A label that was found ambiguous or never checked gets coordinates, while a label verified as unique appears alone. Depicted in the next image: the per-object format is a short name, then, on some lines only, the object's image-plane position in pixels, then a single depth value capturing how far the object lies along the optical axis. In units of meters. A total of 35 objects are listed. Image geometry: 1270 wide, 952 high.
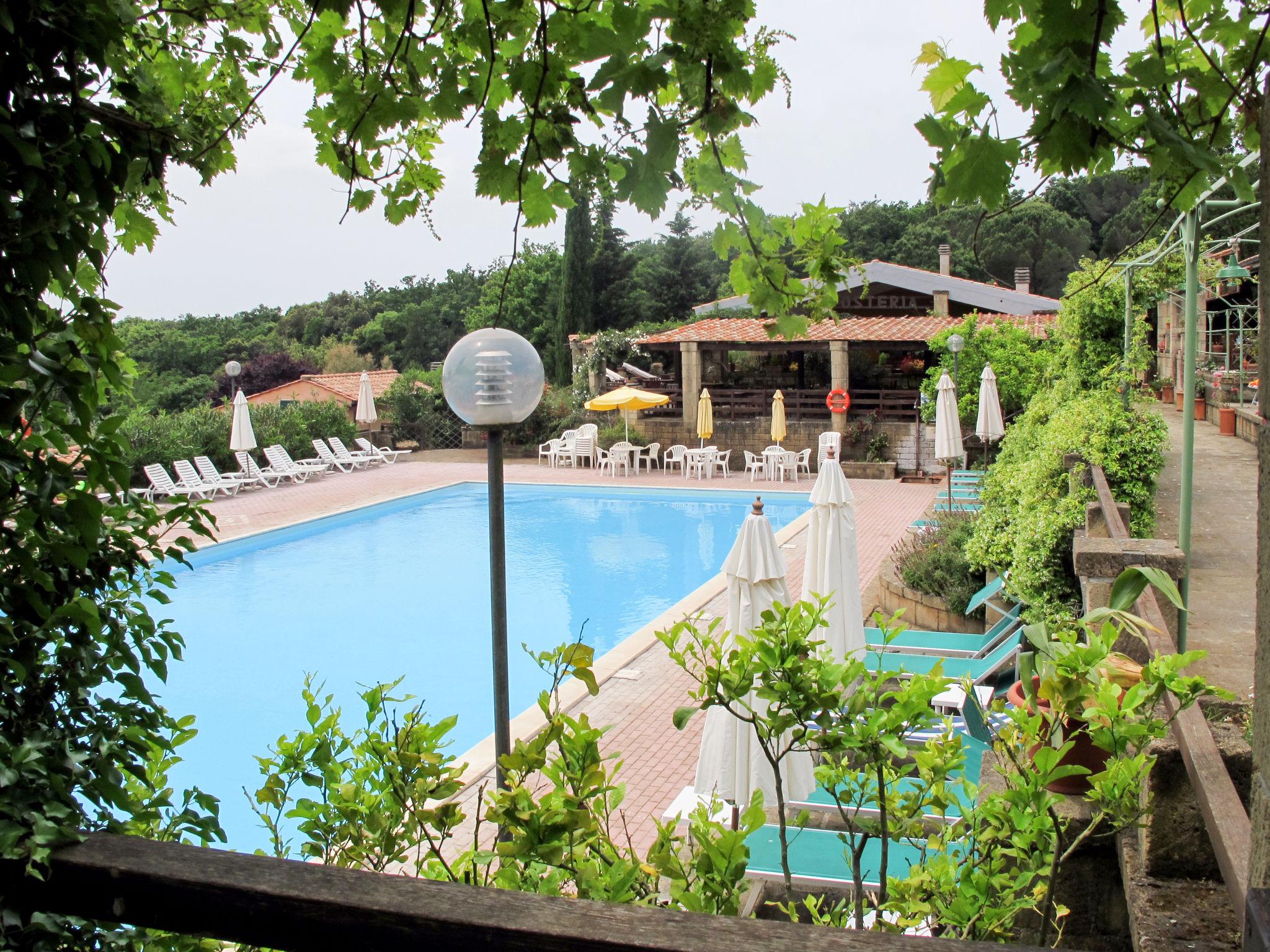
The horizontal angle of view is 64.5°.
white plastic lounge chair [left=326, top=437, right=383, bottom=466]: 23.02
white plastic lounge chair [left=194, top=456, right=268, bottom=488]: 19.02
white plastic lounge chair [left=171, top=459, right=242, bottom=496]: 18.16
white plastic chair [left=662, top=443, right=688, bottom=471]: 21.97
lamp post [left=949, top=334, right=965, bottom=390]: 17.64
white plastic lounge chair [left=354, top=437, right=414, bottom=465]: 23.95
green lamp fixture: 9.27
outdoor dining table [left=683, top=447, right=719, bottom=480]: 21.20
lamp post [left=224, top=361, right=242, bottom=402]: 21.22
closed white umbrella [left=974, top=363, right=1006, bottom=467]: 14.92
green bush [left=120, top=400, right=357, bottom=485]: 19.28
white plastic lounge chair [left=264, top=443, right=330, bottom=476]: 20.89
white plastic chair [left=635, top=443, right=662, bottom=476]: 22.52
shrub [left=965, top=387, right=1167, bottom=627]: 6.43
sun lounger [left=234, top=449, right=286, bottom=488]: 20.17
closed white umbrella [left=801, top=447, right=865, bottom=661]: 6.41
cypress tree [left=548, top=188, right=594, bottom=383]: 33.81
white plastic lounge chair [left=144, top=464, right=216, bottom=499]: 17.45
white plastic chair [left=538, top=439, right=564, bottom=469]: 22.89
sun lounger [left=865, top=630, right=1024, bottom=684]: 6.73
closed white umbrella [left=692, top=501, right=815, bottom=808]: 5.23
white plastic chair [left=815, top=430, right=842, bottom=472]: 20.64
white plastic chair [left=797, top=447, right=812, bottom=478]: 21.11
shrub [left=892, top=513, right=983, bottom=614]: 9.51
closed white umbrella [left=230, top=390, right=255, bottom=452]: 18.89
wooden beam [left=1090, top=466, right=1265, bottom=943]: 2.24
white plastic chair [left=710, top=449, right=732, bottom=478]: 21.39
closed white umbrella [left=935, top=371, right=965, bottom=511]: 13.78
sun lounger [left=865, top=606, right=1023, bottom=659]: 7.60
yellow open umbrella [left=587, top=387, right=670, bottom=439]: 21.61
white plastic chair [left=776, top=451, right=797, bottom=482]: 20.84
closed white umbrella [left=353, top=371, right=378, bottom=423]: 23.59
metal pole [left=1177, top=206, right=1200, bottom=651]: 4.39
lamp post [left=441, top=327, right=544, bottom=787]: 3.75
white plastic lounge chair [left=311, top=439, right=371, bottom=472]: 22.56
